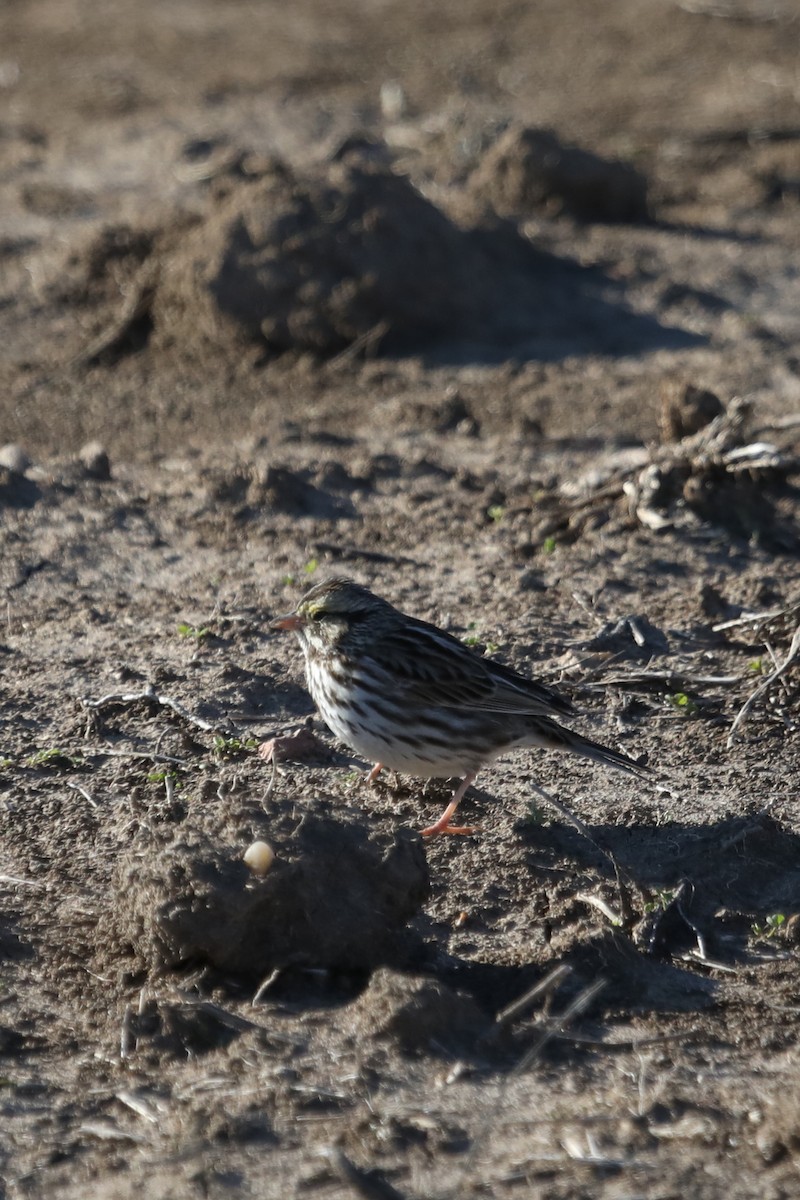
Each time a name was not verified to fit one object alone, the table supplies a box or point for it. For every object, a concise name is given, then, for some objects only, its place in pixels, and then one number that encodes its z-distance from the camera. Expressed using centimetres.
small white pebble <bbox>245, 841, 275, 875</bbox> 1140
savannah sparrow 1341
